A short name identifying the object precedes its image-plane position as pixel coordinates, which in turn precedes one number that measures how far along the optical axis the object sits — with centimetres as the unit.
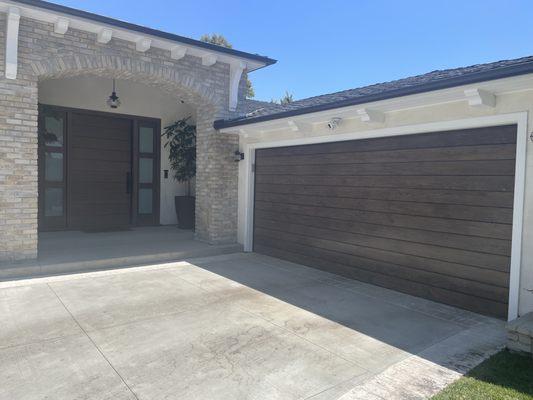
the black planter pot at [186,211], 1062
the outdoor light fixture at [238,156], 865
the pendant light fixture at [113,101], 988
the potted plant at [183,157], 1066
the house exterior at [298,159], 454
